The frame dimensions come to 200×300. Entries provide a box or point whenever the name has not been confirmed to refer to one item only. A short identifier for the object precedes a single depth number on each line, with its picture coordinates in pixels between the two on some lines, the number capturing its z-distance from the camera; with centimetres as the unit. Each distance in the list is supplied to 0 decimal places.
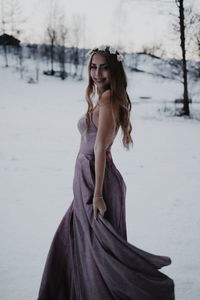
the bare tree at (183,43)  1478
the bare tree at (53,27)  3431
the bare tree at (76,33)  3897
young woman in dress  205
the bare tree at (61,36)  3404
